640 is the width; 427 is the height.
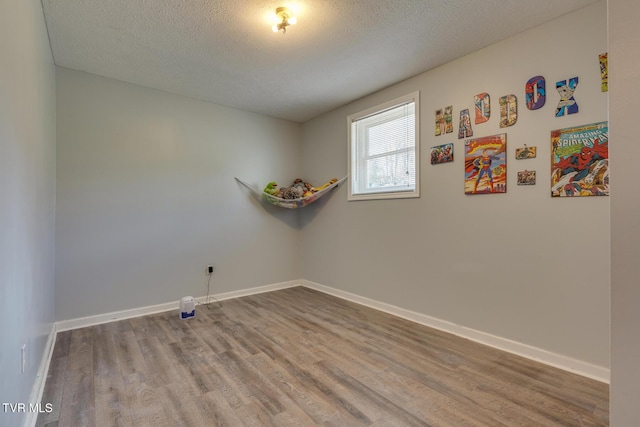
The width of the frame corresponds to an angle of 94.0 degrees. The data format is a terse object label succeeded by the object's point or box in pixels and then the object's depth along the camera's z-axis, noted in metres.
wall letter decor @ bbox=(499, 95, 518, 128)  2.33
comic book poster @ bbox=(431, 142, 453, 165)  2.74
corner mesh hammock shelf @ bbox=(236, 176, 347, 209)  3.95
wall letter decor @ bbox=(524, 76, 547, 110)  2.19
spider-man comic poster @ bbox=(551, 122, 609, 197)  1.93
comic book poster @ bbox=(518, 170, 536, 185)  2.23
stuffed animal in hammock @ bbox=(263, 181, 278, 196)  4.07
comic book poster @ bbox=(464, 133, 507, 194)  2.39
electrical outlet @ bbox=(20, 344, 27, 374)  1.40
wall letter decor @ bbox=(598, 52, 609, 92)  1.92
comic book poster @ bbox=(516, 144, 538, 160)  2.23
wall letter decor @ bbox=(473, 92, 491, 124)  2.48
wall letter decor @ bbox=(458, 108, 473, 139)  2.60
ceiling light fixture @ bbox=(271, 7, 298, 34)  2.03
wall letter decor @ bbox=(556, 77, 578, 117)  2.05
